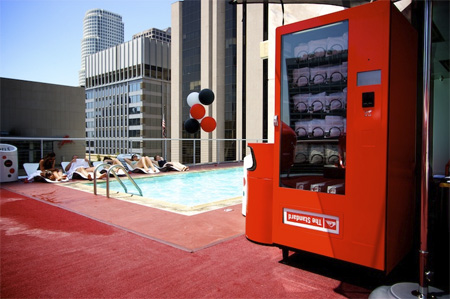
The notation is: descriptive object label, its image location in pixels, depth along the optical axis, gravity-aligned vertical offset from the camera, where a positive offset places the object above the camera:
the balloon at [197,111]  12.34 +1.05
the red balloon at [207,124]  12.65 +0.54
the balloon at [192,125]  12.57 +0.50
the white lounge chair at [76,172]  9.72 -0.99
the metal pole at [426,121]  2.18 +0.10
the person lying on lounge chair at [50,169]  9.14 -0.90
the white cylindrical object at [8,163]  9.04 -0.70
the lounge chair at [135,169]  11.32 -1.11
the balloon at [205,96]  12.22 +1.59
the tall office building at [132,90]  92.69 +15.14
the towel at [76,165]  9.78 -0.87
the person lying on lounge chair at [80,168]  9.76 -0.94
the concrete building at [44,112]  33.22 +3.06
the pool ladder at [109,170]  6.56 -0.67
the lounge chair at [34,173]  9.02 -1.02
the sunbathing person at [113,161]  10.47 -0.76
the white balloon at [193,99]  12.66 +1.55
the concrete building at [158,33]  144.51 +49.02
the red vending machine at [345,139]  2.56 -0.02
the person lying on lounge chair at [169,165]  12.09 -1.03
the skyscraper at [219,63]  40.84 +9.90
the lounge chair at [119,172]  10.32 -1.11
